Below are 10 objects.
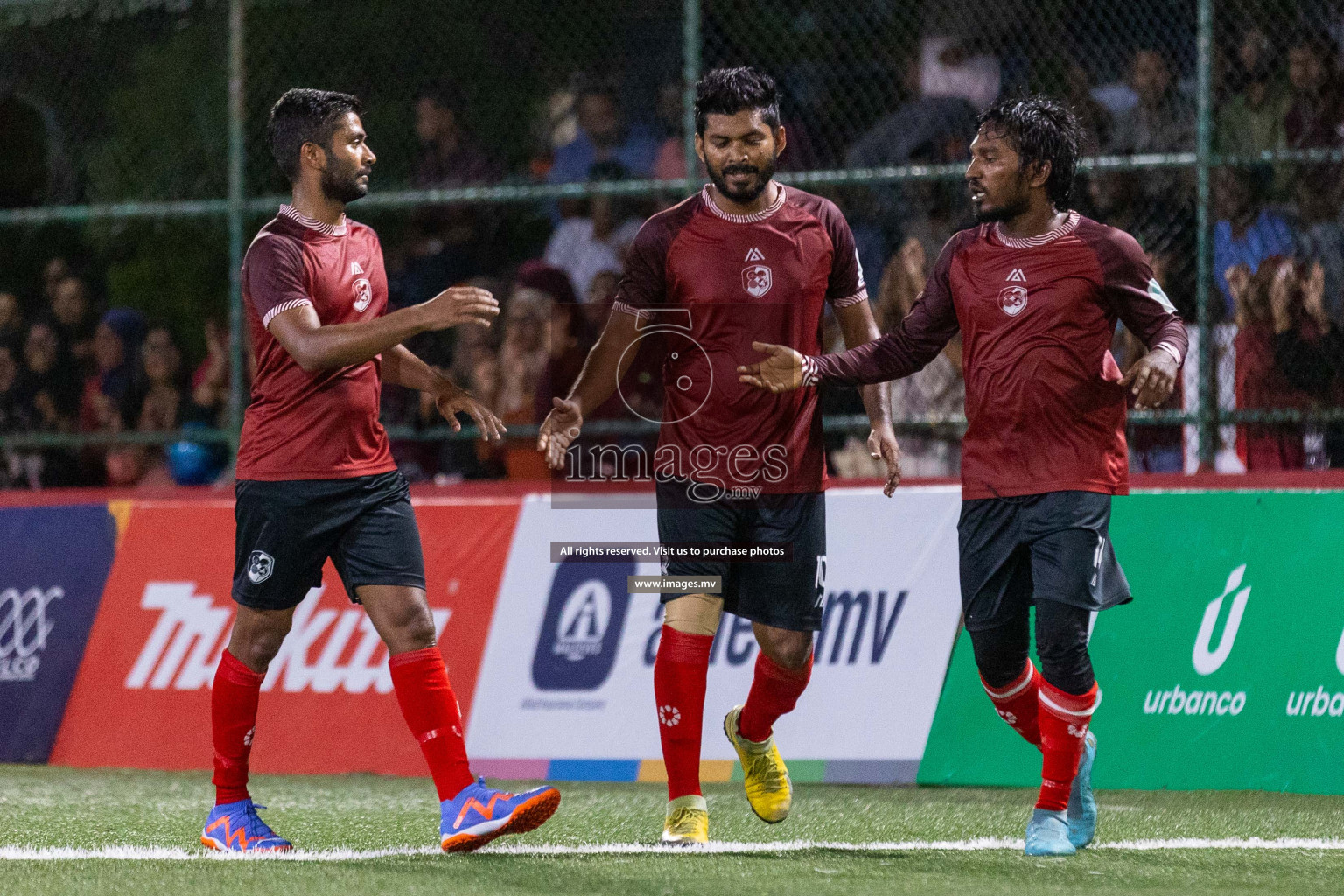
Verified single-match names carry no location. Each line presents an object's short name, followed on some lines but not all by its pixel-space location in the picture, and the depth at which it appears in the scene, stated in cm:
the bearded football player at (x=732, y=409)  1084
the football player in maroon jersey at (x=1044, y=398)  1015
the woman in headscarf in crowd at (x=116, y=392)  1962
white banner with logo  1408
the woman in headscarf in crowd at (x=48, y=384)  1973
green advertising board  1305
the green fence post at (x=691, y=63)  1620
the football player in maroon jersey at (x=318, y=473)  1034
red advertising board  1499
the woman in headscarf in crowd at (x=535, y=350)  1672
